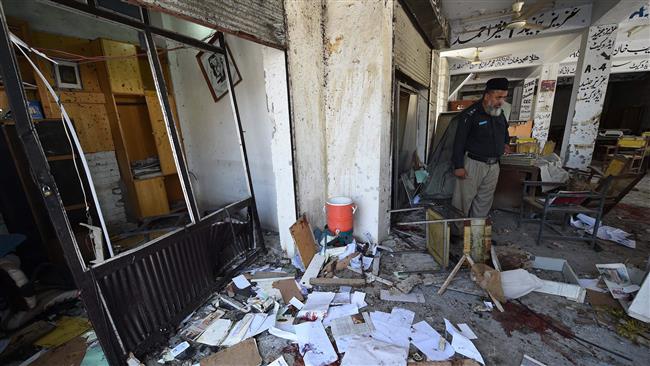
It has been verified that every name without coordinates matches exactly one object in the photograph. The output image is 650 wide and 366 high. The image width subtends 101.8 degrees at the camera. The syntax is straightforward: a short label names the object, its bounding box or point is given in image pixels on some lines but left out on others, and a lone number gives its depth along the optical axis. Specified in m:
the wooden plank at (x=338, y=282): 2.30
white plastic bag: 2.09
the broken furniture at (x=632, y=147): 5.88
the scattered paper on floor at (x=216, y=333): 1.79
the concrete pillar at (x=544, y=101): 7.63
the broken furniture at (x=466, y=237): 2.22
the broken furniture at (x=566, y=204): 2.67
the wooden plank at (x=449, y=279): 2.18
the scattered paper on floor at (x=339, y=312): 1.93
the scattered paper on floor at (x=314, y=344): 1.61
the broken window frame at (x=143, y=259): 1.23
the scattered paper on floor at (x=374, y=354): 1.55
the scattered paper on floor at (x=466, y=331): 1.76
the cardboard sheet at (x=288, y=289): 2.17
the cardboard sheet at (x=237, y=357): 1.61
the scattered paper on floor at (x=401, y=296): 2.12
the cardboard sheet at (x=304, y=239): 2.46
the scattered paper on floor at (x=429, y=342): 1.61
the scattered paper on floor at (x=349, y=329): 1.73
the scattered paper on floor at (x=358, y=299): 2.10
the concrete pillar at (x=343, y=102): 2.51
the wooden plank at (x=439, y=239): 2.30
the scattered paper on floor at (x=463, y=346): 1.60
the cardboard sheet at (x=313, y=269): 2.34
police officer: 2.74
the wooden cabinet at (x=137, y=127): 3.23
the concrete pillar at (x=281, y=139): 2.40
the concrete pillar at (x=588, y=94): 4.59
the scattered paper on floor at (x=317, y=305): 1.98
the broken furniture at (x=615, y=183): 2.53
